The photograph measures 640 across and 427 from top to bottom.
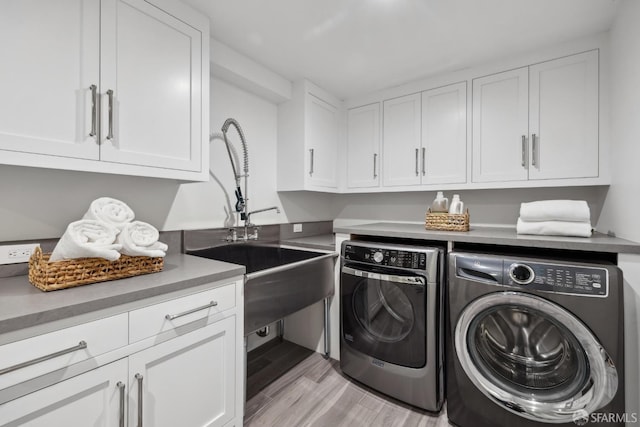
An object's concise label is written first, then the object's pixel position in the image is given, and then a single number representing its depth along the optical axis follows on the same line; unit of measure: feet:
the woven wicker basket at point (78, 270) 3.09
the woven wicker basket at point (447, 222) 5.96
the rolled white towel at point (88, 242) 3.17
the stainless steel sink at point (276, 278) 4.73
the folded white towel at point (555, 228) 4.74
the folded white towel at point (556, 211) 4.76
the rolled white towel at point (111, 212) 3.55
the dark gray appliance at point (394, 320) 5.24
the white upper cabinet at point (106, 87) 3.19
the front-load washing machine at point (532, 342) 3.92
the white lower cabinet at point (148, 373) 2.51
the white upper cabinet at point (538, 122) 5.51
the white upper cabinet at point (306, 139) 7.43
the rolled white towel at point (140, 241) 3.51
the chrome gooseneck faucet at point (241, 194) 6.27
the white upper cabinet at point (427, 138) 6.81
